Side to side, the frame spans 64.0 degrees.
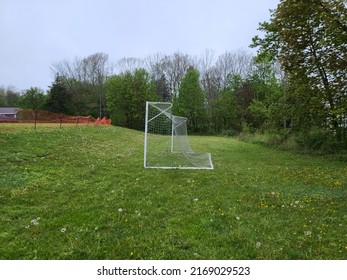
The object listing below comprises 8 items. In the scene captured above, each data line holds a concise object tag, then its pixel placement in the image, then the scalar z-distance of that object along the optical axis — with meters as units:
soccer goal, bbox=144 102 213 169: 9.41
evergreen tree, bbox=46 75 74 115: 38.84
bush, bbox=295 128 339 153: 14.52
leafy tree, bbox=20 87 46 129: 39.88
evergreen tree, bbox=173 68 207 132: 41.91
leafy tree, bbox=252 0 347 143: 11.18
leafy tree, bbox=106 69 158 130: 40.94
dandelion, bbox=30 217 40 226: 4.12
